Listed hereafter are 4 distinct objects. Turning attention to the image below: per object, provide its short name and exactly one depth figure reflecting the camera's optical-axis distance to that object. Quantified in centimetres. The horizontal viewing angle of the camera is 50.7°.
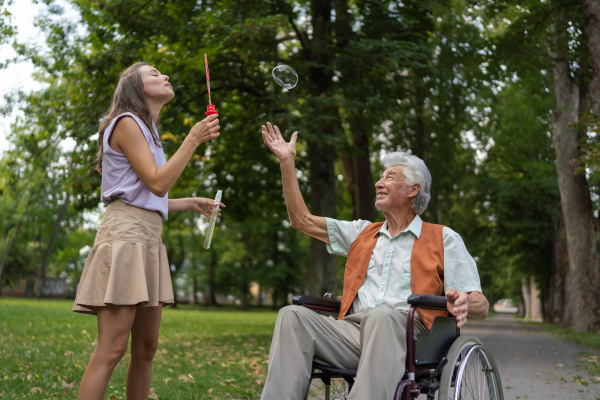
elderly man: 282
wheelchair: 285
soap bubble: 514
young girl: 271
